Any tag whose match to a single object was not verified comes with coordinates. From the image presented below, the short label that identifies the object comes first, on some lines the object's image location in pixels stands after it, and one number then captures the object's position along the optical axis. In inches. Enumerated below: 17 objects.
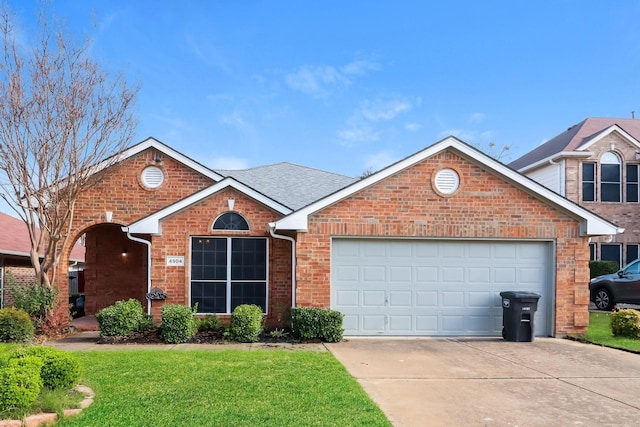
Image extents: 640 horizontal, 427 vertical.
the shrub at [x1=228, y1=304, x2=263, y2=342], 414.3
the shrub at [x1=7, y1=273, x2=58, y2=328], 453.1
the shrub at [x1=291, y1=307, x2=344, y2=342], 414.6
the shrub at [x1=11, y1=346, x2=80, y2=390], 230.5
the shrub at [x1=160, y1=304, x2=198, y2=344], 408.5
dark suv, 621.9
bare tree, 458.6
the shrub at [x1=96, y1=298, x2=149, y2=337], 414.0
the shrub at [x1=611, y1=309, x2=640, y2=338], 456.4
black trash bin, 430.3
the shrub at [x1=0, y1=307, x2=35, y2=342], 396.5
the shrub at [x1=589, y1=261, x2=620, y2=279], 761.0
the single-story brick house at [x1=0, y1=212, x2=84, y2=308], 589.3
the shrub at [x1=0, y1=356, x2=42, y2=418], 199.2
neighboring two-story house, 805.9
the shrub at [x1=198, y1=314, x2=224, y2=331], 445.7
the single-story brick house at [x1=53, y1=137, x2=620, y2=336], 446.3
